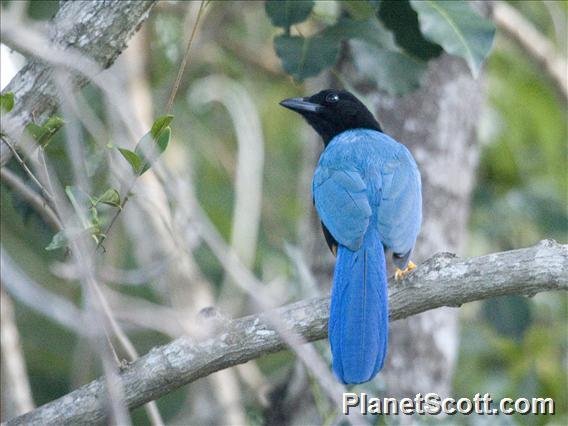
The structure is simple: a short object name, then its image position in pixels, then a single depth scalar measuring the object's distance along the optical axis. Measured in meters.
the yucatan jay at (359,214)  7.55
